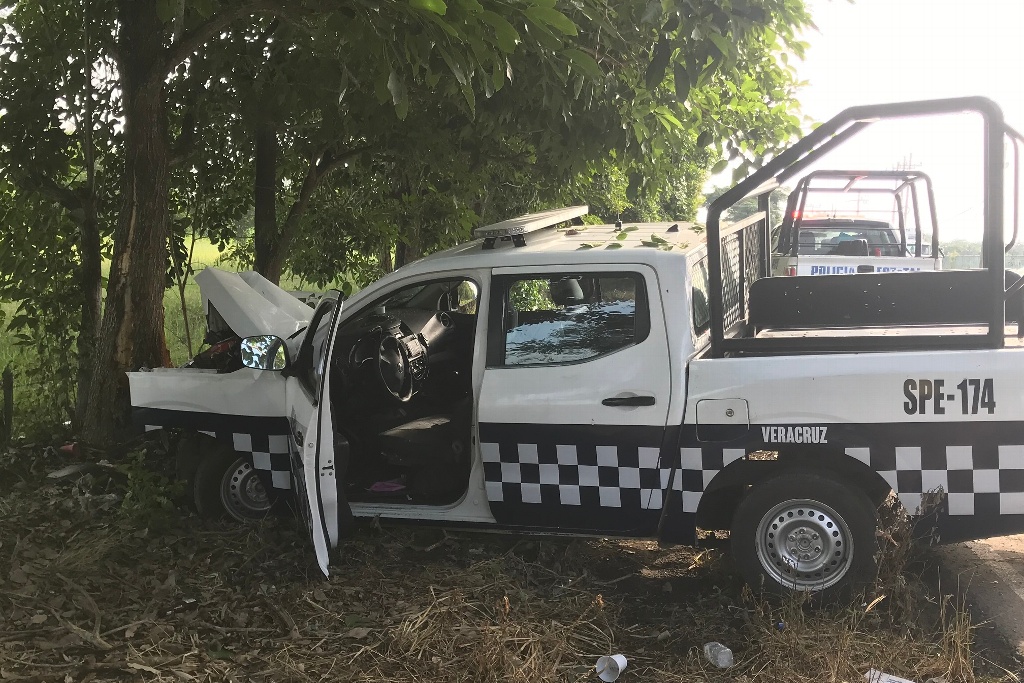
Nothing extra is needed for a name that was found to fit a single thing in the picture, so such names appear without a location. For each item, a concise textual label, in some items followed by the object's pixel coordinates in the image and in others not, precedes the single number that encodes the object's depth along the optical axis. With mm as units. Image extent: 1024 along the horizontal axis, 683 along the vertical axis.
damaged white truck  4086
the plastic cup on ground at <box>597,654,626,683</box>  3869
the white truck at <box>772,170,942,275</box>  10227
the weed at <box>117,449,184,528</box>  5359
